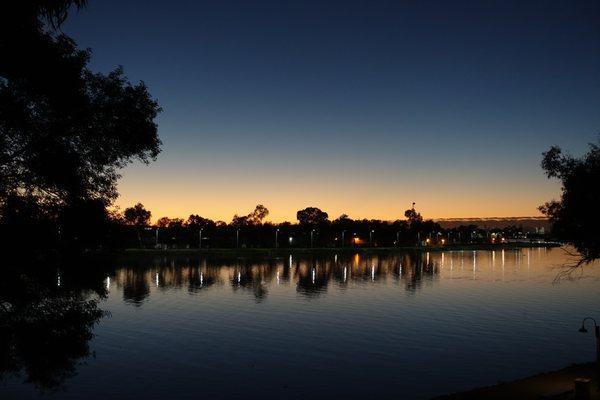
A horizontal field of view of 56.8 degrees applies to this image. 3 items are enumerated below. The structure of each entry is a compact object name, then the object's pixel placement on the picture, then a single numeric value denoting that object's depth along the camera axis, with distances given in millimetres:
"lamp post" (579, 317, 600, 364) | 25936
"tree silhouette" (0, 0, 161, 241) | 16875
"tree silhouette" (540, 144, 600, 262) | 29281
